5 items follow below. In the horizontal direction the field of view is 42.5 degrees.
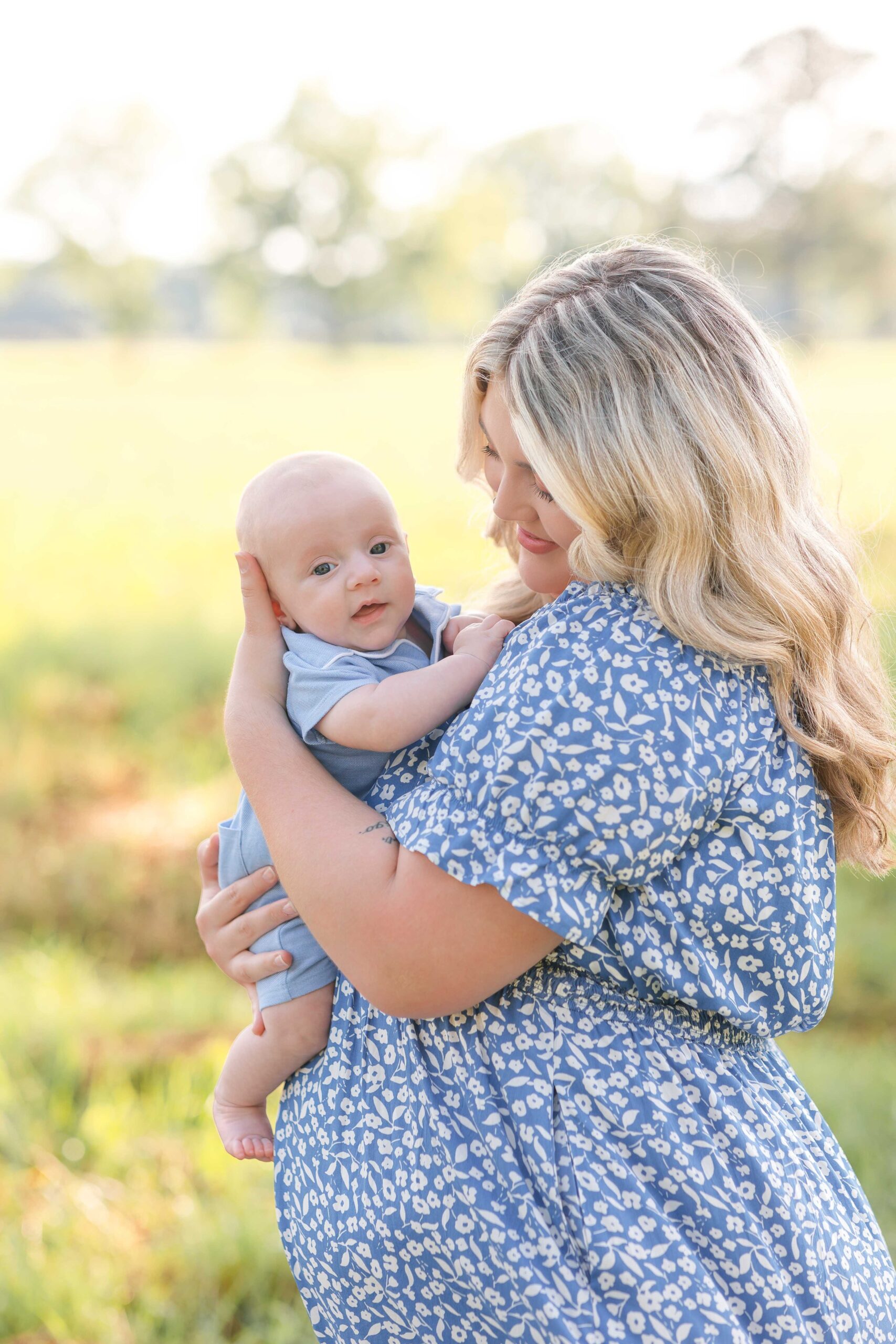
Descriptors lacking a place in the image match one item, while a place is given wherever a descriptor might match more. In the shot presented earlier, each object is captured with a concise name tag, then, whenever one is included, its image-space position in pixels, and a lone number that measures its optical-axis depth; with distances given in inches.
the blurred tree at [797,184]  1299.2
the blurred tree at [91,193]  2044.8
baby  66.6
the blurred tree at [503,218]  1941.4
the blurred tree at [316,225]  2003.0
